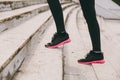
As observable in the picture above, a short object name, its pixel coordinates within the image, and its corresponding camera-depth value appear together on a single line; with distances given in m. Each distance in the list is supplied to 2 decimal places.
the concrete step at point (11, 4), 3.65
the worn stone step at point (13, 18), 2.73
